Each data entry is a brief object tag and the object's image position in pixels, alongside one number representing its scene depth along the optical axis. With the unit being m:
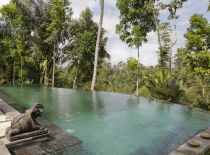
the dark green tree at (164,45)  9.19
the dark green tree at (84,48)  11.74
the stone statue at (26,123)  2.56
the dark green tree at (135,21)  9.61
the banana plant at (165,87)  6.90
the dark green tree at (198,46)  7.21
